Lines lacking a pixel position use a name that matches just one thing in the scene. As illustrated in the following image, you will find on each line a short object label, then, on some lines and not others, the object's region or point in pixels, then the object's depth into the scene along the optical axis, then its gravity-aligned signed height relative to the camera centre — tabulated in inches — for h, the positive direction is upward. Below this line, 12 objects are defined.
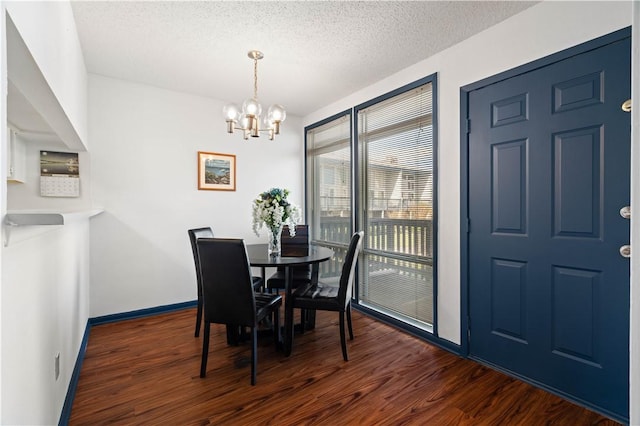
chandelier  102.2 +32.6
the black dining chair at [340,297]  94.3 -27.4
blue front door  69.0 -3.6
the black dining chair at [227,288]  80.3 -20.9
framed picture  146.7 +19.8
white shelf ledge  34.9 -1.1
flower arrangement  107.4 +0.1
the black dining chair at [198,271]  109.8 -22.1
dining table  93.9 -16.0
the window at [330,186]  151.1 +13.4
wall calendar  107.3 +13.4
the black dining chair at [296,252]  118.3 -15.5
